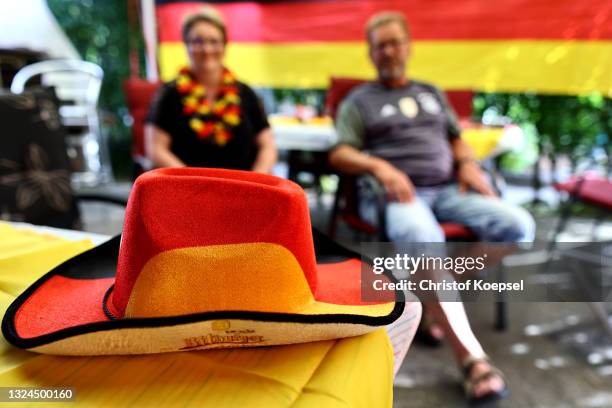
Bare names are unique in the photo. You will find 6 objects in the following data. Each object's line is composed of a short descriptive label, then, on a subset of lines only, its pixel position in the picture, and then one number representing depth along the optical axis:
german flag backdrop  3.45
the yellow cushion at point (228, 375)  0.50
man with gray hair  1.71
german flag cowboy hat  0.52
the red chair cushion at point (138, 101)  3.00
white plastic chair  3.78
